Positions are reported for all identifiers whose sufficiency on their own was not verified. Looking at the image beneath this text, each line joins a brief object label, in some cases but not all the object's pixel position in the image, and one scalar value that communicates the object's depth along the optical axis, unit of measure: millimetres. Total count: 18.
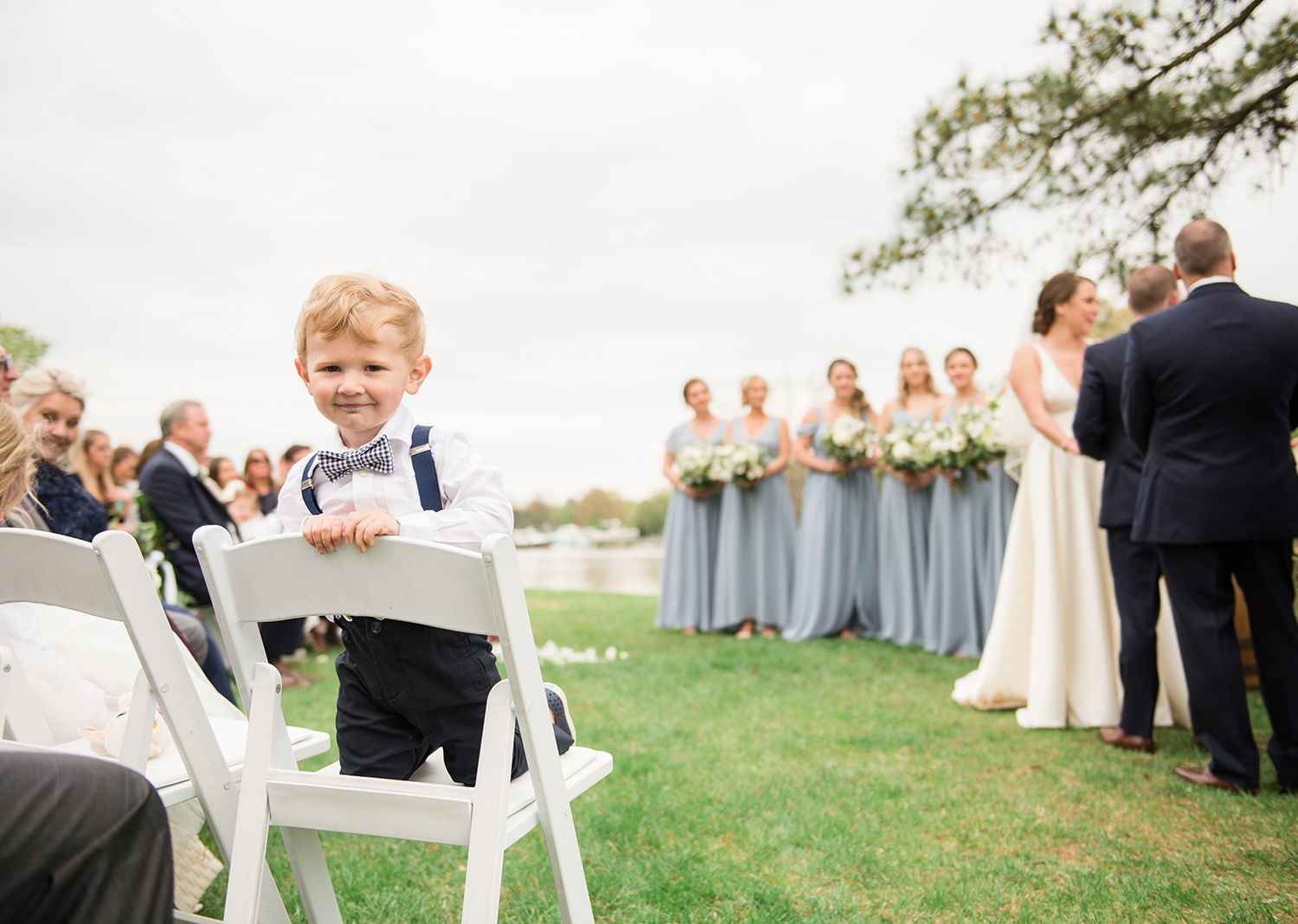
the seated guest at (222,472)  10250
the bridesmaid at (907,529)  8023
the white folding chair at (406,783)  1699
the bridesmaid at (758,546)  8938
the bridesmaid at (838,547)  8492
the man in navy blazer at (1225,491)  3814
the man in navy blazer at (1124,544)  4539
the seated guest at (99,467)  7113
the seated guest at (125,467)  8422
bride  5105
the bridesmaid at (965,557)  7344
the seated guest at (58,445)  3973
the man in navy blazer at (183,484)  5785
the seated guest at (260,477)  9094
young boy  2039
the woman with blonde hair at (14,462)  2395
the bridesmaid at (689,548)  9227
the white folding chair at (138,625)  1876
